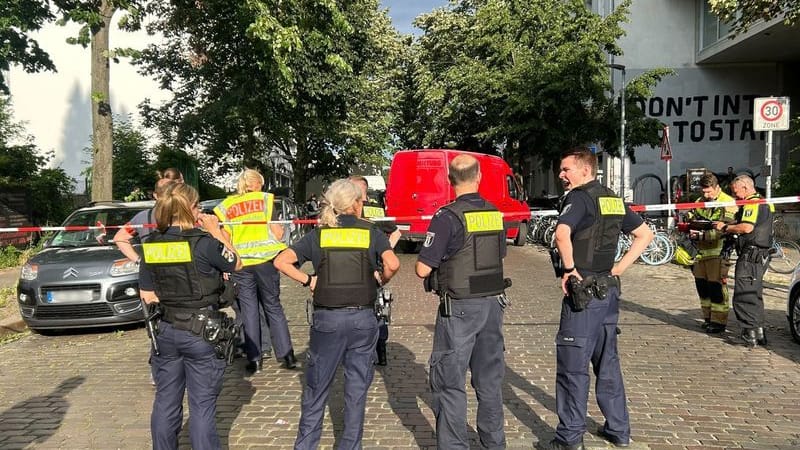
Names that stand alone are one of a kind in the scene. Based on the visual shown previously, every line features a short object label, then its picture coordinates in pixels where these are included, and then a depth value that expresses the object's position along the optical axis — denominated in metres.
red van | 14.05
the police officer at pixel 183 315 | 3.25
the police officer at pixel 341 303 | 3.32
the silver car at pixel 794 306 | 6.37
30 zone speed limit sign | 9.42
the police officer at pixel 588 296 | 3.73
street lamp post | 20.02
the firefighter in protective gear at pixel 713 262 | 6.70
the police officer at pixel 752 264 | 6.26
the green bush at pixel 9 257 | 12.47
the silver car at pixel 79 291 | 6.96
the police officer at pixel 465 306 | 3.32
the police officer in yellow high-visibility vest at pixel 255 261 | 5.35
